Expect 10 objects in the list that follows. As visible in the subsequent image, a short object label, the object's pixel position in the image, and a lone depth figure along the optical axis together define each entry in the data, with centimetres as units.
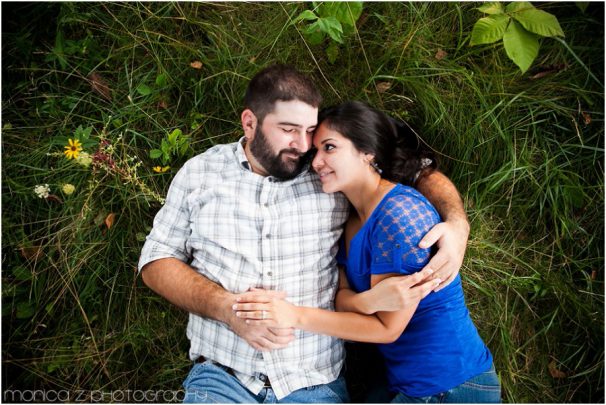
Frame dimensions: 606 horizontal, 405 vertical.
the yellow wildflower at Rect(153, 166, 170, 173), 278
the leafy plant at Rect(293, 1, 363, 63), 243
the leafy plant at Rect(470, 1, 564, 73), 234
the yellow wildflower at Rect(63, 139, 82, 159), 253
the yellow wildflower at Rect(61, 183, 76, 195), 262
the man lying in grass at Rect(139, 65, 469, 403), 228
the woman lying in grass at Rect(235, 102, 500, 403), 208
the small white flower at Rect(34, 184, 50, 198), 258
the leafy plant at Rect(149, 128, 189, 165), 274
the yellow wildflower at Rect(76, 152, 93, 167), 245
